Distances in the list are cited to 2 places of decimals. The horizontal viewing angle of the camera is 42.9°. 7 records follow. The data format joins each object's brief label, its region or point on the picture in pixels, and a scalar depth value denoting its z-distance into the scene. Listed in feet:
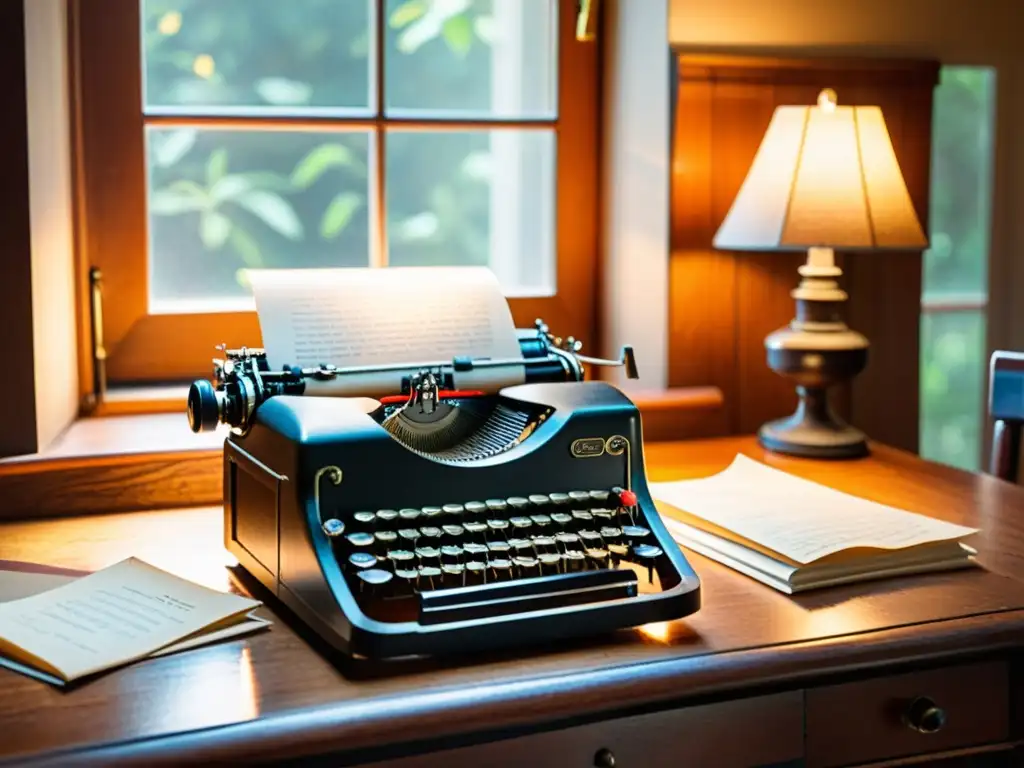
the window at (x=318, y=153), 6.55
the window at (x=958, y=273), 7.44
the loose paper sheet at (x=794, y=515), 4.53
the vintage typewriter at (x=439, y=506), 3.82
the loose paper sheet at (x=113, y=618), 3.65
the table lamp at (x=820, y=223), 6.00
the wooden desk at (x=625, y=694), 3.31
